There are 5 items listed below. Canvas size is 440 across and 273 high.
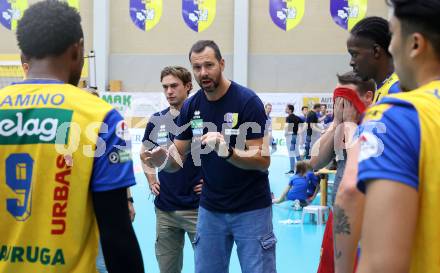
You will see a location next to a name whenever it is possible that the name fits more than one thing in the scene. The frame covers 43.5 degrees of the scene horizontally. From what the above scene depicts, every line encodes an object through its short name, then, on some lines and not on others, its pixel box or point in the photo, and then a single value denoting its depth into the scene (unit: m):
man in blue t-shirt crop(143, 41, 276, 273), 3.64
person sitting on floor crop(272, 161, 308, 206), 9.41
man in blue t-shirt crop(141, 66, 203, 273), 4.48
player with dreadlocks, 2.74
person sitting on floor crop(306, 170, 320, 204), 9.71
